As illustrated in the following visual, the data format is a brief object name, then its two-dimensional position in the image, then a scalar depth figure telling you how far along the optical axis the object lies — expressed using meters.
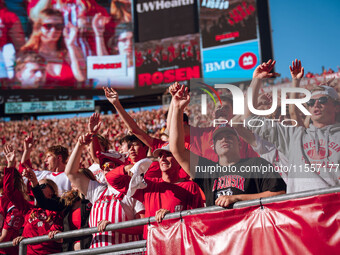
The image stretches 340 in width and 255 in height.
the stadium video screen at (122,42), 25.81
